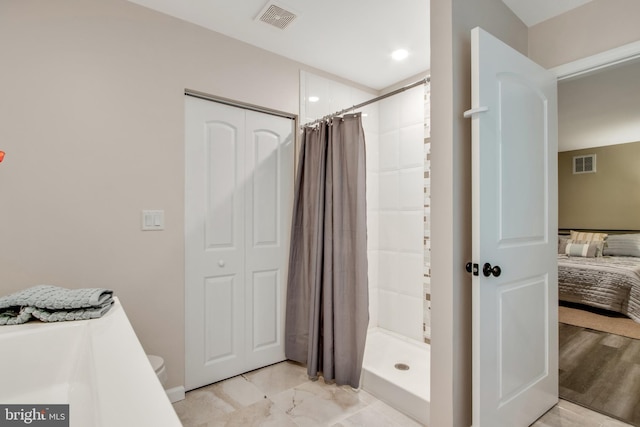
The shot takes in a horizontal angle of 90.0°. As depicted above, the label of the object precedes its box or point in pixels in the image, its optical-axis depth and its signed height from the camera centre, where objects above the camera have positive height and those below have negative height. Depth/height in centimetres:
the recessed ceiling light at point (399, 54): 235 +120
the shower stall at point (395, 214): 257 +0
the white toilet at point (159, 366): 167 -79
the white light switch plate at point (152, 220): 187 -3
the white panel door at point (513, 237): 144 -11
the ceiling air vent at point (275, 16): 187 +121
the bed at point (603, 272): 338 -66
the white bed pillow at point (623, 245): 405 -41
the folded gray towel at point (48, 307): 108 -31
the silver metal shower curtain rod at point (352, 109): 192 +71
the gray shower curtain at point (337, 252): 205 -25
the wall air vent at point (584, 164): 468 +74
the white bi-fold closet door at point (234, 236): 210 -15
